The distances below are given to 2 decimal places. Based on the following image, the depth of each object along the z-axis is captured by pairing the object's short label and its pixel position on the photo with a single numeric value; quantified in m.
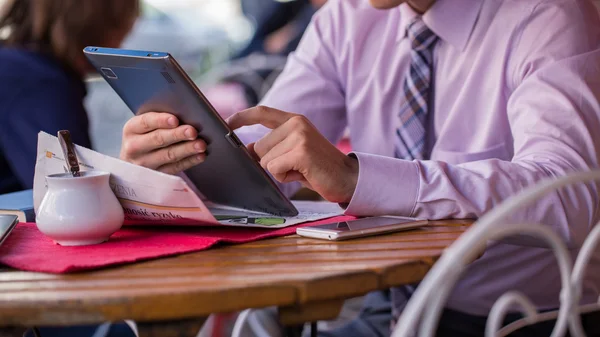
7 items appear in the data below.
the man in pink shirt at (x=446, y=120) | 1.57
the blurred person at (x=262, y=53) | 4.73
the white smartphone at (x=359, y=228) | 1.46
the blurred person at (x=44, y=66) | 2.28
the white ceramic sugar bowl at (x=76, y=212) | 1.45
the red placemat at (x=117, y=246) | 1.38
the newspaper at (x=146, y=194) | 1.47
